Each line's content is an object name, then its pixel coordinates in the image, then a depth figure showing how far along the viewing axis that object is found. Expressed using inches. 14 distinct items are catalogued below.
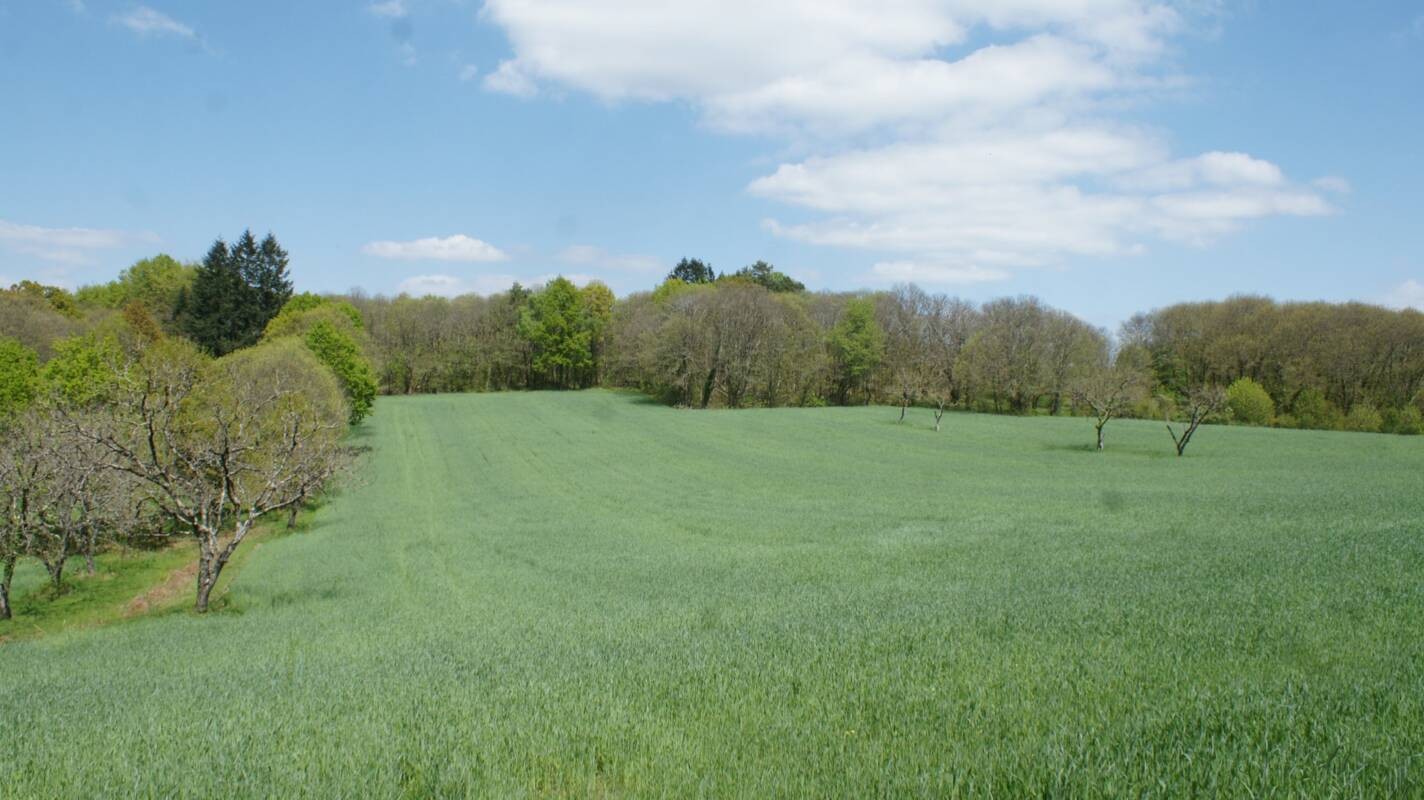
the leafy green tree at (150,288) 3388.3
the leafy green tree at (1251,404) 2507.4
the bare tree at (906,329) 3524.6
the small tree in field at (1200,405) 1680.6
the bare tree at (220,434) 665.6
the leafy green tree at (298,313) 2444.6
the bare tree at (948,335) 3341.5
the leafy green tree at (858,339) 3444.9
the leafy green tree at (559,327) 3881.2
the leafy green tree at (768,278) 4783.5
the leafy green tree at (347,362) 2193.7
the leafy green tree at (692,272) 5777.6
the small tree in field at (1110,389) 1840.8
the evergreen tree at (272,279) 2878.9
